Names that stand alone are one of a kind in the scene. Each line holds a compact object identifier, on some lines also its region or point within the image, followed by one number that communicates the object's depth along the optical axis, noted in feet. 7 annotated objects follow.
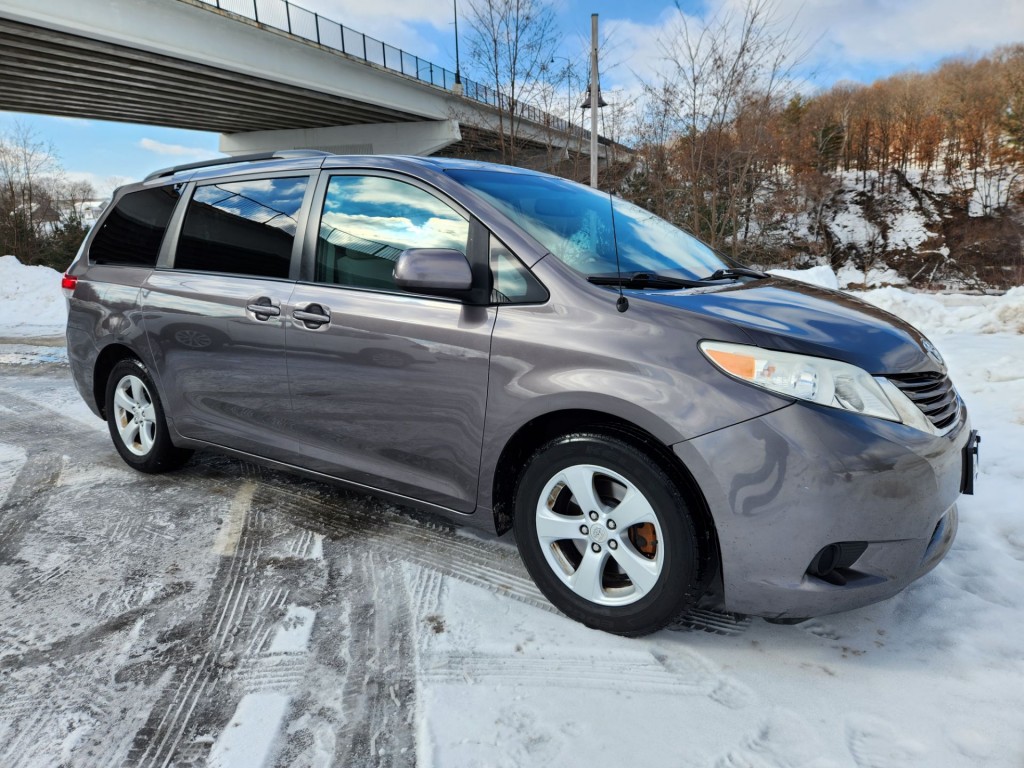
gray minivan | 6.75
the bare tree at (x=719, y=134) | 41.60
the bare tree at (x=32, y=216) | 80.02
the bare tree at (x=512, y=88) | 53.78
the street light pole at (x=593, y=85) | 47.75
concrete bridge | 58.29
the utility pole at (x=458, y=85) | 82.31
